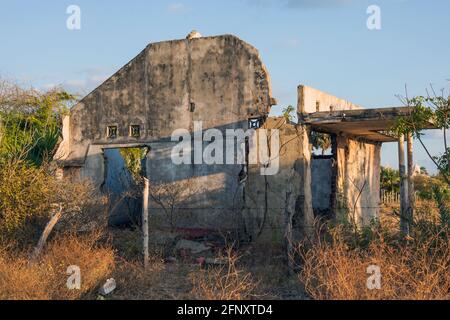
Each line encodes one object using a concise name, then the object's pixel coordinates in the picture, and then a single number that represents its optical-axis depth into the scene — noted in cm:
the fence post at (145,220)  1198
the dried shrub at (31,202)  1325
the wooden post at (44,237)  1177
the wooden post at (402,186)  1451
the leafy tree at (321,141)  2539
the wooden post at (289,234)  1180
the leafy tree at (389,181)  3603
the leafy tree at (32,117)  2141
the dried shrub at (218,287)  959
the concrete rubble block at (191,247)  1434
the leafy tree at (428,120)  1319
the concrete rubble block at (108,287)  1069
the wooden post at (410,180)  1490
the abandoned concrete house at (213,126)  1479
